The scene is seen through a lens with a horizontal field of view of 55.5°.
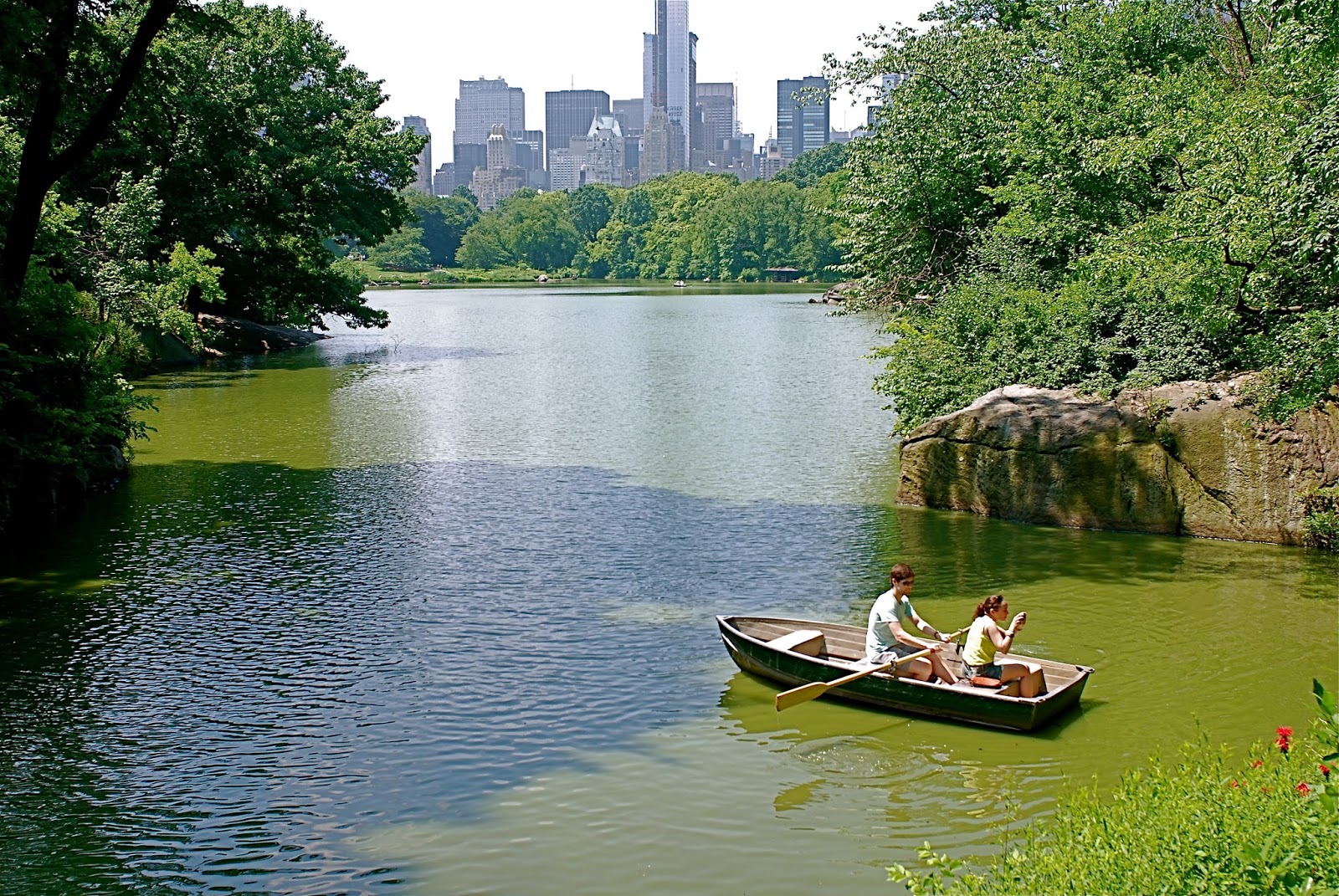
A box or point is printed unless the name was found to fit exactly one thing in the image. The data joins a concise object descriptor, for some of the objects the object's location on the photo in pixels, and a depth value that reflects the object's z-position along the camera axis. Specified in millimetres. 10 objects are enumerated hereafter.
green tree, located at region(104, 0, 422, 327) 38688
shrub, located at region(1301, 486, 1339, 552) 15719
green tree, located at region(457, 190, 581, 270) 163375
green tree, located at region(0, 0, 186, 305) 15922
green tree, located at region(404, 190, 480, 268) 170375
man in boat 11125
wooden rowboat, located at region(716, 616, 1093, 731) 10383
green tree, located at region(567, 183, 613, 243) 174500
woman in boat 10578
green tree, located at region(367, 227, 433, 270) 157375
